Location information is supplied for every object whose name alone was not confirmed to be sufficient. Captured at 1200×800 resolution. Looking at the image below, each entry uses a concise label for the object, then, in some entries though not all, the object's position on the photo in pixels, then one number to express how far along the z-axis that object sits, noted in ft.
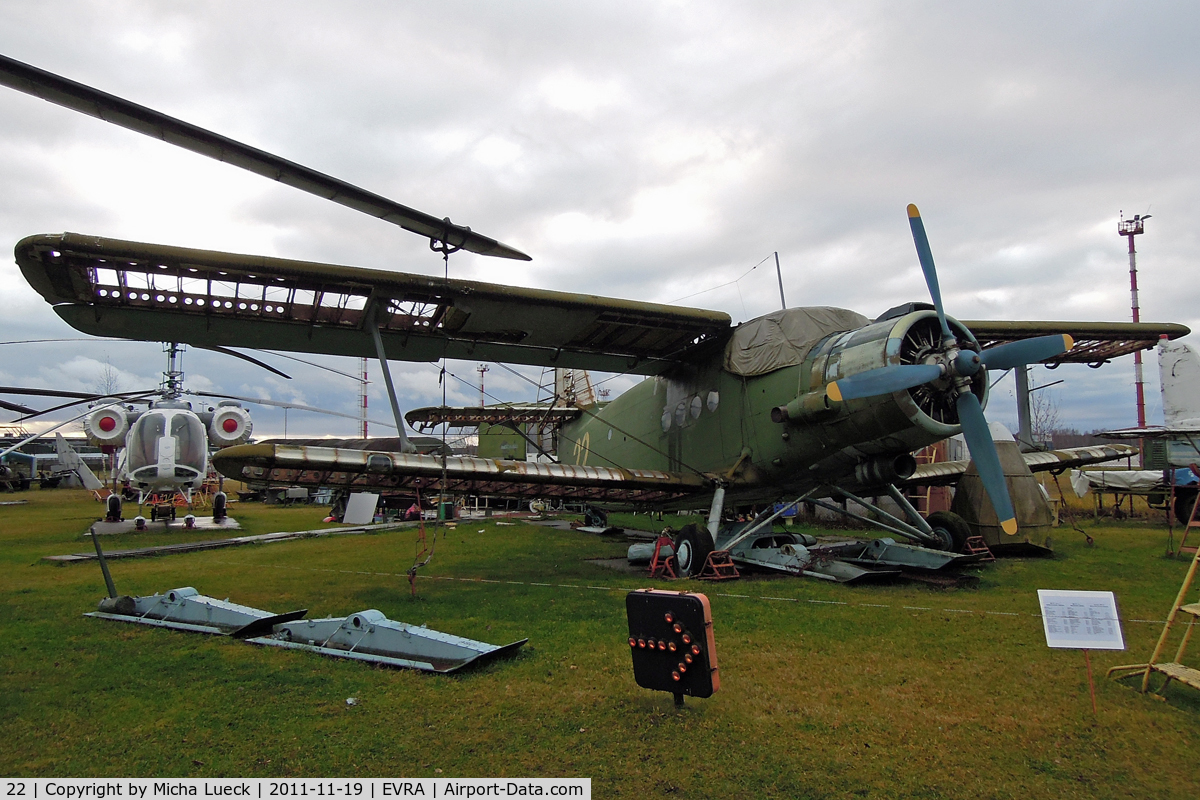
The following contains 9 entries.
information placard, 13.69
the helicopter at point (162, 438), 66.23
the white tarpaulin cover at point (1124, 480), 67.77
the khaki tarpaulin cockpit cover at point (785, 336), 32.04
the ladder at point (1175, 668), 14.28
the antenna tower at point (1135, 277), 103.91
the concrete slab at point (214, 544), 43.14
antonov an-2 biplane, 25.57
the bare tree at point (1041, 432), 162.18
